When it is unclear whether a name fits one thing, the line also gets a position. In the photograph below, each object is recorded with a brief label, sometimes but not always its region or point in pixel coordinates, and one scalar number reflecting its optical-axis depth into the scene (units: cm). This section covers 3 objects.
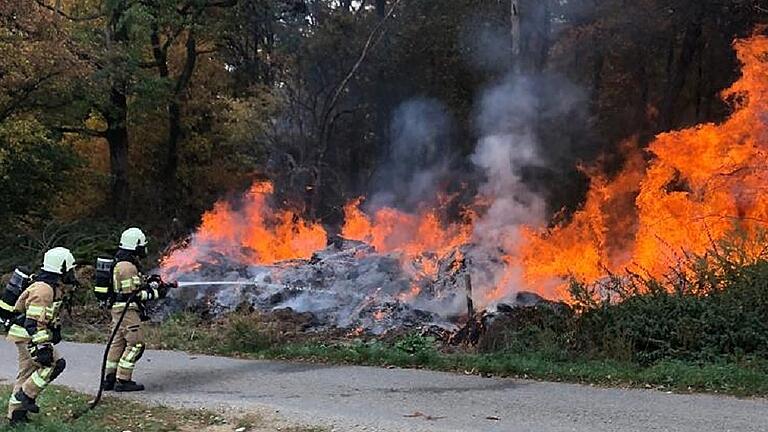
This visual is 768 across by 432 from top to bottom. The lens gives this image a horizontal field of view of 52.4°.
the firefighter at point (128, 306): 857
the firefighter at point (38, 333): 701
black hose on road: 768
